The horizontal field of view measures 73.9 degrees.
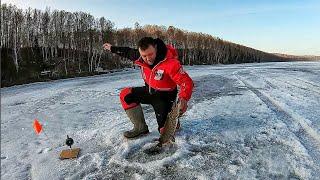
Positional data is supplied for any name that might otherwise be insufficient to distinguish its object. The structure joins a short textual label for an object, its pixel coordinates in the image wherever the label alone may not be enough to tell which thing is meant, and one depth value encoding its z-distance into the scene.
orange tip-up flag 3.04
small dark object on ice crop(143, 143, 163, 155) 2.48
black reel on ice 2.64
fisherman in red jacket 2.59
